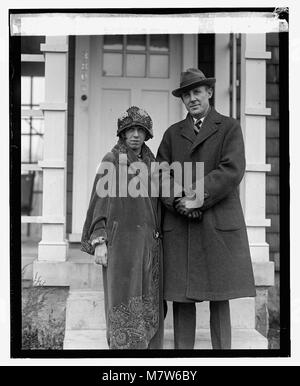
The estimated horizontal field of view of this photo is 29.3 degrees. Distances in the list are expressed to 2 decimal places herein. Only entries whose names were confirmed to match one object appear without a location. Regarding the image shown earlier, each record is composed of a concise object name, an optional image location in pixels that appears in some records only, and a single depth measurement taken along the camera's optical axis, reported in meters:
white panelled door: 4.82
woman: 3.31
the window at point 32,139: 5.17
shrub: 3.80
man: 3.33
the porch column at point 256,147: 3.91
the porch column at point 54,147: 3.87
